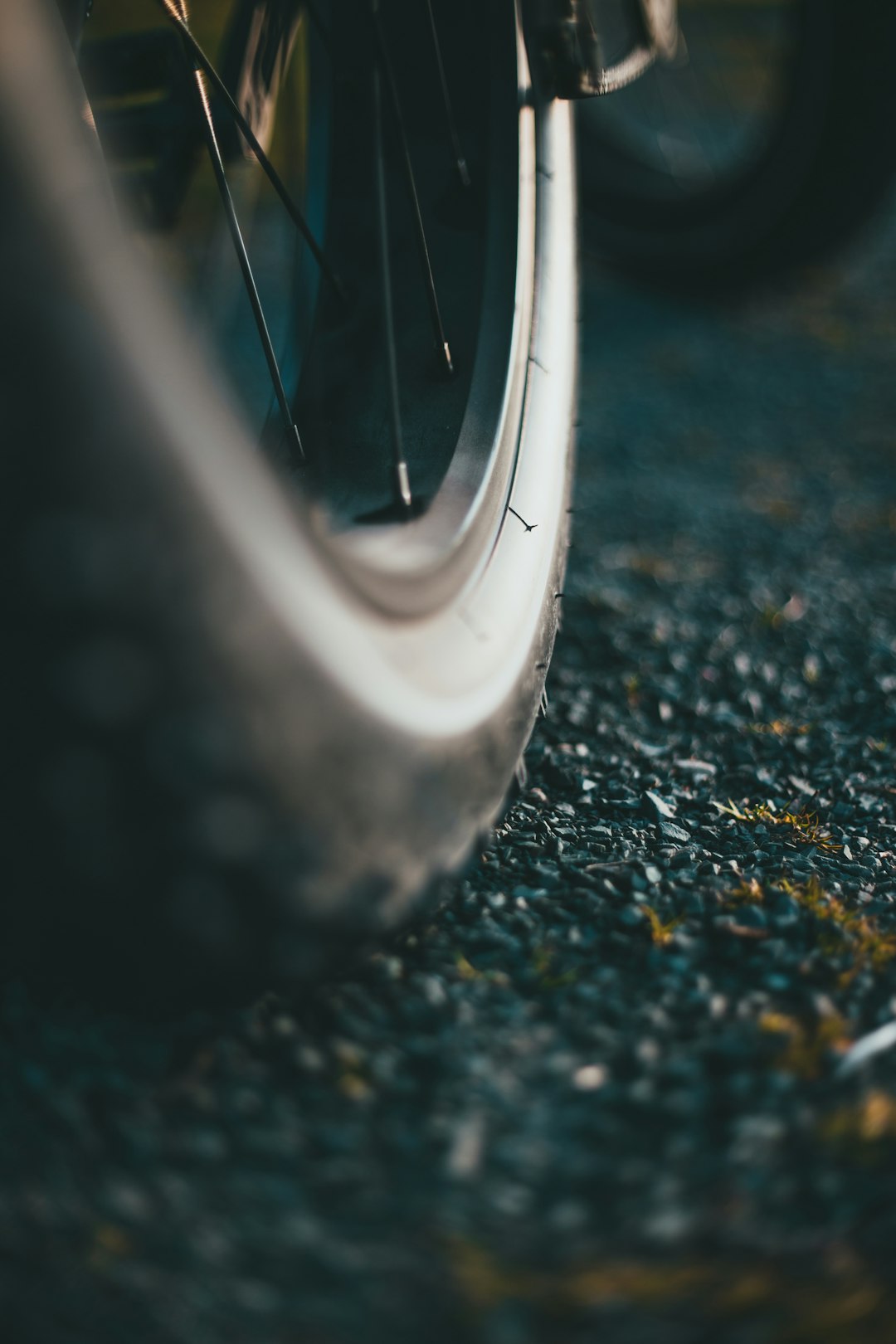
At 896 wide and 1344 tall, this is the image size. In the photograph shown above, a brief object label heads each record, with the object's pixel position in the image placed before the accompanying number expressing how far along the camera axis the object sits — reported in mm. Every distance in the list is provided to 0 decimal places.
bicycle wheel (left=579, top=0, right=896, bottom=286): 1143
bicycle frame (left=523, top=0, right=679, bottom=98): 857
